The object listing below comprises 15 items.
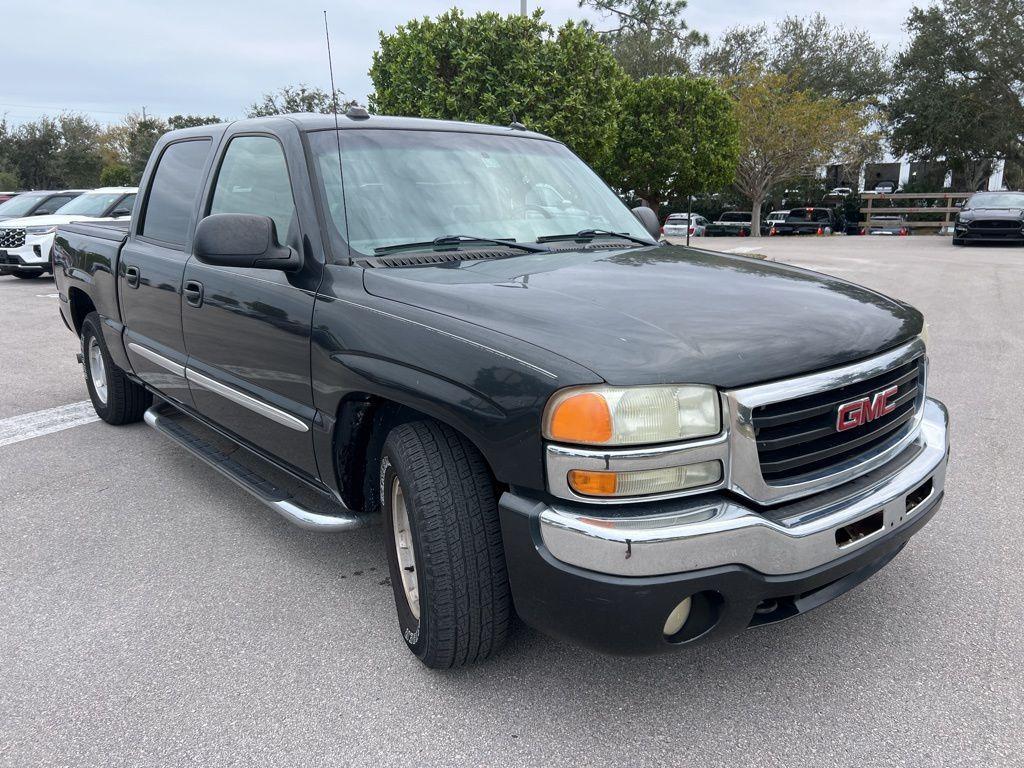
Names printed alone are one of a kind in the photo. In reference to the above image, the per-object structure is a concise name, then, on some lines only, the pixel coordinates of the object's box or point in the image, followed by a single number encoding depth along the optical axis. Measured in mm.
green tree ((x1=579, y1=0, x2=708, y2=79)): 38938
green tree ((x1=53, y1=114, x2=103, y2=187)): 48281
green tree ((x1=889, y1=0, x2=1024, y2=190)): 34188
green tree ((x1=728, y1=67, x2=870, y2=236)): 31047
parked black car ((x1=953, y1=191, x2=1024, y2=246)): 20656
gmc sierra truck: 2076
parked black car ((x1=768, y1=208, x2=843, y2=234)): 34562
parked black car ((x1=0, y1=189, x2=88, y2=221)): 15234
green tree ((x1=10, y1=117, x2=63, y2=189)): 48281
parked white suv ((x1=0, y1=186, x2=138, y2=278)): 13969
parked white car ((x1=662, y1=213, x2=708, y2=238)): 27494
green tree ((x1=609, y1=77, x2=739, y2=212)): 23812
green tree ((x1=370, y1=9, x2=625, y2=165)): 14188
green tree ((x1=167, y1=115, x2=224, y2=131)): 42906
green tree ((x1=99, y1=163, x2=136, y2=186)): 38969
